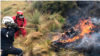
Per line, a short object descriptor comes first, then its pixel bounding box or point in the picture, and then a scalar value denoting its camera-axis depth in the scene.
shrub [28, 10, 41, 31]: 4.48
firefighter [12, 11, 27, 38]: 3.48
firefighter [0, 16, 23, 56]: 2.11
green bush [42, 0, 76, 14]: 5.43
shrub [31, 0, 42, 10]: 6.10
